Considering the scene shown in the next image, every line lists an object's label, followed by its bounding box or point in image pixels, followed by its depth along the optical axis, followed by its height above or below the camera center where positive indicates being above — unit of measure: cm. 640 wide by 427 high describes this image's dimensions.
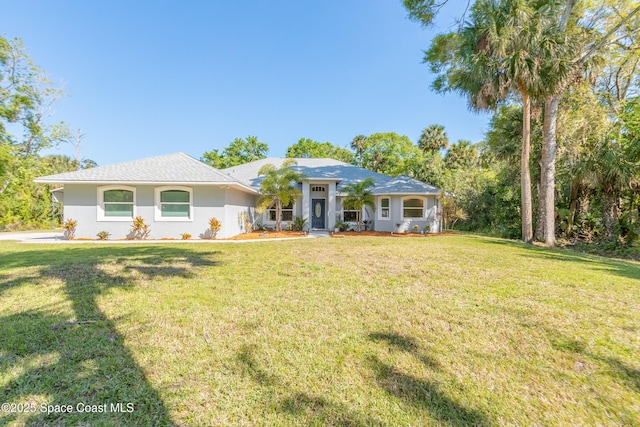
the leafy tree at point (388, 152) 3492 +857
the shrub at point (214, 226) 1323 -61
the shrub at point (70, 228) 1277 -66
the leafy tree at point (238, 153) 3550 +859
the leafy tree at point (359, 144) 3875 +1054
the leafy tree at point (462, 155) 3092 +711
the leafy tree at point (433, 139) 3366 +976
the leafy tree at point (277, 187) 1527 +162
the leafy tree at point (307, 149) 3744 +943
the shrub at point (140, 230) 1305 -79
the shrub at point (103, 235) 1298 -103
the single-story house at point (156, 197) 1293 +90
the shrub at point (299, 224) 1748 -69
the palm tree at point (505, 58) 1086 +690
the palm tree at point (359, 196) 1664 +115
